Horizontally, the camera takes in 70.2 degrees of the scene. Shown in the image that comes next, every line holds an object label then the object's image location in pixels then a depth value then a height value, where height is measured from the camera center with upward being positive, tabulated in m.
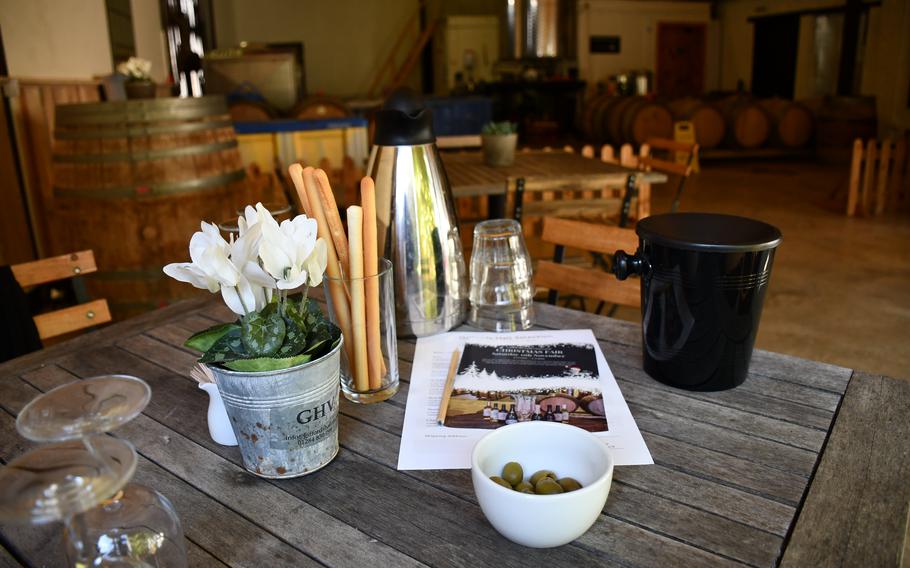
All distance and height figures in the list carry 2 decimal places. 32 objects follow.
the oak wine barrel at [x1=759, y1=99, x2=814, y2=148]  8.46 -0.22
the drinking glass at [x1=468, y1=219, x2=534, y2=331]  1.22 -0.30
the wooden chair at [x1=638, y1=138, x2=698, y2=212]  3.31 -0.28
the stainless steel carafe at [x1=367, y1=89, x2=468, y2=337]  1.19 -0.17
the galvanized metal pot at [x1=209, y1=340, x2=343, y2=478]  0.75 -0.34
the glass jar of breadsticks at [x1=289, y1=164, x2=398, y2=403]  0.94 -0.24
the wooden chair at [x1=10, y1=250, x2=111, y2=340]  1.51 -0.35
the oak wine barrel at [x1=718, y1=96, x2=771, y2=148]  8.56 -0.21
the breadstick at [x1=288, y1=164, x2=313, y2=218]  0.95 -0.09
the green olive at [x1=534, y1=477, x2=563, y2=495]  0.70 -0.39
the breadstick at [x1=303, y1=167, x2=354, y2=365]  0.95 -0.22
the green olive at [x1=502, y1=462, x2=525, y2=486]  0.73 -0.39
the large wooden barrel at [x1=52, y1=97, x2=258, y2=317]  2.42 -0.25
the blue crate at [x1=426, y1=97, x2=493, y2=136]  8.19 +0.03
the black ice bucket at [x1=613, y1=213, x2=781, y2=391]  0.92 -0.26
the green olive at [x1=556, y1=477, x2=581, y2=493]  0.71 -0.40
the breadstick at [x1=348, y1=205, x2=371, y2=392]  0.93 -0.23
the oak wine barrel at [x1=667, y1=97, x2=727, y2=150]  8.58 -0.14
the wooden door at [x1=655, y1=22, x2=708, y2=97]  11.18 +0.86
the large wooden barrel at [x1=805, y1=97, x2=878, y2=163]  7.93 -0.24
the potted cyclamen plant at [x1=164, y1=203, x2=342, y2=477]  0.73 -0.26
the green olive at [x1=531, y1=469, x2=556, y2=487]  0.74 -0.40
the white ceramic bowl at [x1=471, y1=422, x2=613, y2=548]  0.64 -0.38
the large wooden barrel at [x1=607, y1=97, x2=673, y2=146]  8.42 -0.14
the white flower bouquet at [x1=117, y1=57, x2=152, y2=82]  3.93 +0.34
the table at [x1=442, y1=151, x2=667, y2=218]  2.97 -0.29
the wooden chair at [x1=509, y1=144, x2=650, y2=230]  2.94 -0.40
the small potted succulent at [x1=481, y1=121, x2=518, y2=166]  3.45 -0.14
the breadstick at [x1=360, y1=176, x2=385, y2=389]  0.95 -0.20
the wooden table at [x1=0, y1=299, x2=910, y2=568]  0.67 -0.43
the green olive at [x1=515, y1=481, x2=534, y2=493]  0.71 -0.40
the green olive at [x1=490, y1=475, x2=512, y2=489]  0.72 -0.39
